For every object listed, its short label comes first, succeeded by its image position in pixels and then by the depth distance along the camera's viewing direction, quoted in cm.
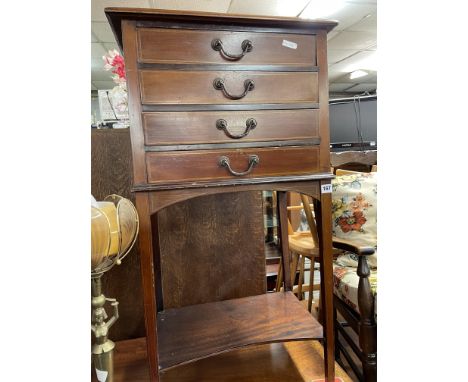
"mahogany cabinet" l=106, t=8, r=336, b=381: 64
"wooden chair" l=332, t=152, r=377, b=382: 106
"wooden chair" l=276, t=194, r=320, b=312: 164
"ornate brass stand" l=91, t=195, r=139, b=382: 63
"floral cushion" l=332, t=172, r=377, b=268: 151
